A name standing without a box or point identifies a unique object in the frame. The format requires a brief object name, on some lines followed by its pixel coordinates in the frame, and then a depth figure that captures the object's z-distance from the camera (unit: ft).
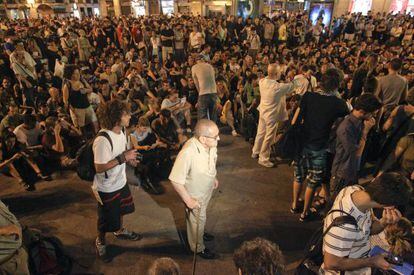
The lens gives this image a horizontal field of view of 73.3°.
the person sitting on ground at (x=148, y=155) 16.39
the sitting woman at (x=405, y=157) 11.76
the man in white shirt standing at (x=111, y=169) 9.57
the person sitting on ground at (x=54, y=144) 17.43
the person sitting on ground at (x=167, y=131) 18.06
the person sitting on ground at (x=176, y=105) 20.62
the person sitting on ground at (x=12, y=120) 17.06
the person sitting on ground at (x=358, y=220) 6.35
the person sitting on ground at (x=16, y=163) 16.34
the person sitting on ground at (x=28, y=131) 16.69
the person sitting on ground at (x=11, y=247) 7.66
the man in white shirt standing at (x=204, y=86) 19.69
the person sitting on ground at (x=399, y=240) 9.25
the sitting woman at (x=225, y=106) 22.69
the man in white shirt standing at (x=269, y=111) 15.89
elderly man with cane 9.09
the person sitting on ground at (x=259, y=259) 5.43
